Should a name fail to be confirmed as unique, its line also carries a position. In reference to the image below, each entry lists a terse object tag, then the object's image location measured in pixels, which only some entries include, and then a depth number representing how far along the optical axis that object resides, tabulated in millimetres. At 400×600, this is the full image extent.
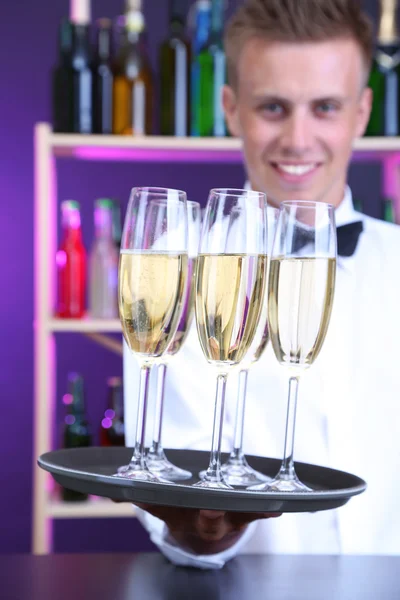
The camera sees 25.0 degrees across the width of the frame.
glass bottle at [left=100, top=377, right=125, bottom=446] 2344
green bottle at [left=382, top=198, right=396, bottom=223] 2318
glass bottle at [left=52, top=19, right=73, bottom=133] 2277
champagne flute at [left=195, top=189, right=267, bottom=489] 795
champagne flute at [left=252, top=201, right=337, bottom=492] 829
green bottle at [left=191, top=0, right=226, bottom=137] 2262
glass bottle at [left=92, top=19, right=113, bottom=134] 2268
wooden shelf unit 2232
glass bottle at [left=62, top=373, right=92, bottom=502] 2281
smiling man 1503
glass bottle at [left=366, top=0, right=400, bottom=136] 2311
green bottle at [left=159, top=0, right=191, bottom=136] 2275
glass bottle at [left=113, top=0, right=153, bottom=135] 2268
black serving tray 753
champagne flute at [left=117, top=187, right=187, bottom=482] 813
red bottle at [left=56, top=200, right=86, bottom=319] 2293
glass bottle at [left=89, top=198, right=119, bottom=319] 2264
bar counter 769
